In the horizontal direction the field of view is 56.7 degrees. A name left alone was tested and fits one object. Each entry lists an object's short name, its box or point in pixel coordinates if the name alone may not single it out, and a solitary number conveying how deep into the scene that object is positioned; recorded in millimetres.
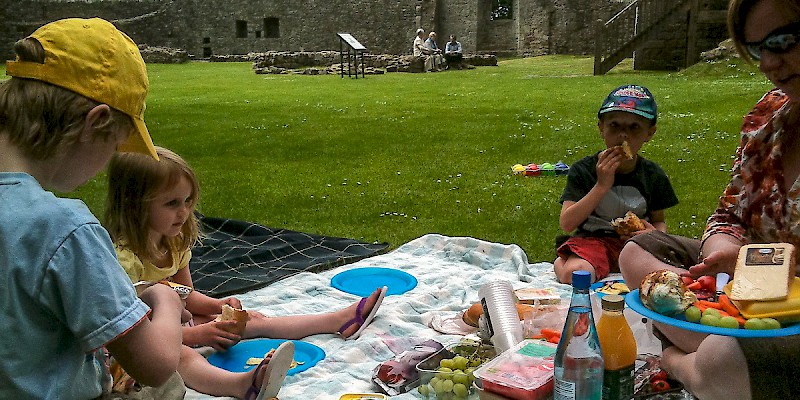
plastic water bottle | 2111
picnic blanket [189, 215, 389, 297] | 4199
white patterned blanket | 3012
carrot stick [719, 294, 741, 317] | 2119
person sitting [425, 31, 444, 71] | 24016
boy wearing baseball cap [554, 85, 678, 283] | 3887
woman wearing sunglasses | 2166
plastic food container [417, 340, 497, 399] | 2650
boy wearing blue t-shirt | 1725
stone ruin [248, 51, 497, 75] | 23750
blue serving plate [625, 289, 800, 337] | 1997
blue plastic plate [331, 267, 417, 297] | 4039
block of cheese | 2088
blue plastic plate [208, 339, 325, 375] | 3123
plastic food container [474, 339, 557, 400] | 2379
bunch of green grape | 2627
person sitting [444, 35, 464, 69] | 24819
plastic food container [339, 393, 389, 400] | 2753
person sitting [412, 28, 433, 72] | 24778
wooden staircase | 18500
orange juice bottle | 2238
